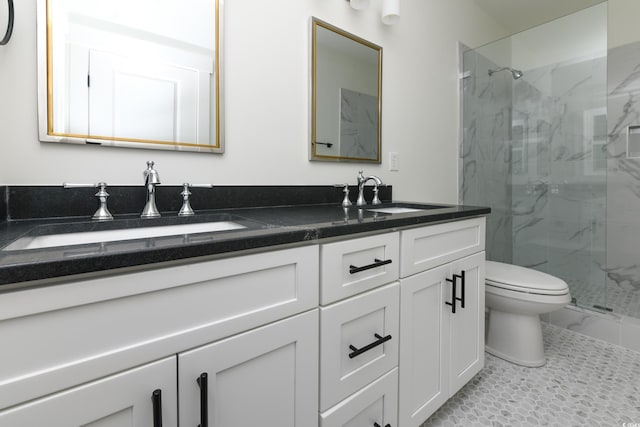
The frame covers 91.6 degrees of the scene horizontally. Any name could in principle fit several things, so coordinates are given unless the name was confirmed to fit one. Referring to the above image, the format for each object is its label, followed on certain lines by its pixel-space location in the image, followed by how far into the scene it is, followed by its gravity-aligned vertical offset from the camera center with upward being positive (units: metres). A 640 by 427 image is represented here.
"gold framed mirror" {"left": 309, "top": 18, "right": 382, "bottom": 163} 1.42 +0.55
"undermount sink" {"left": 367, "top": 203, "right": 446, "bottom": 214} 1.43 +0.00
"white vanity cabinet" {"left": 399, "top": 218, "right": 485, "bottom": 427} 1.03 -0.40
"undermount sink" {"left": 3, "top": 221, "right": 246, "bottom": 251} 0.68 -0.08
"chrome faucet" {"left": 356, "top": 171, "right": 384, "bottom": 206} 1.51 +0.08
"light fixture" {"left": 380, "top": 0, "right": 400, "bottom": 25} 1.61 +1.02
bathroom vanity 0.46 -0.24
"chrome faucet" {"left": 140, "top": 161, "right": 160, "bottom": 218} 0.92 +0.05
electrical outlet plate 1.80 +0.27
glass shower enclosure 1.95 +0.43
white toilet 1.51 -0.51
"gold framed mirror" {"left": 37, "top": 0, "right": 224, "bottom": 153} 0.86 +0.41
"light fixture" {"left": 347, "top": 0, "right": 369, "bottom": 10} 1.50 +0.98
